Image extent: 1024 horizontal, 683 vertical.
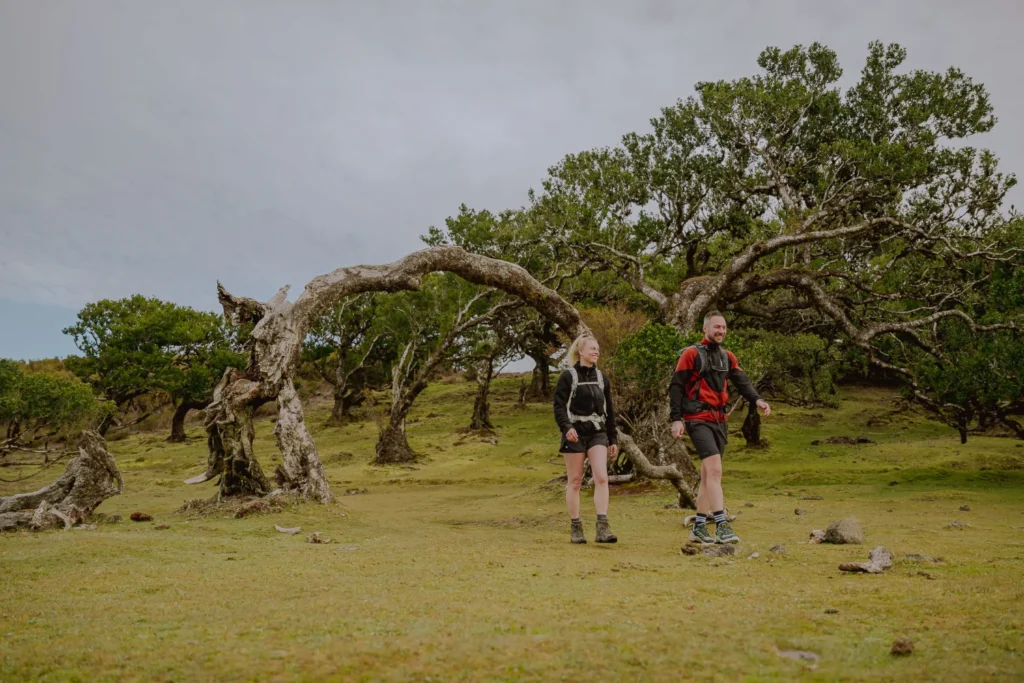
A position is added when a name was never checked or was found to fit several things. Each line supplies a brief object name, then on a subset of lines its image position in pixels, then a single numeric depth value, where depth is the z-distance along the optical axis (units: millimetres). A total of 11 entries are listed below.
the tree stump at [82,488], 8883
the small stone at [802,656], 3215
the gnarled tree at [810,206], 16109
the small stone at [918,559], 5984
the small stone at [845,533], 7301
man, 7188
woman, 7598
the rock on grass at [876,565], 5496
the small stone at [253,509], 9180
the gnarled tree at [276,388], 9977
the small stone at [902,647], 3244
